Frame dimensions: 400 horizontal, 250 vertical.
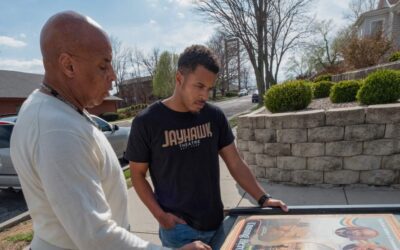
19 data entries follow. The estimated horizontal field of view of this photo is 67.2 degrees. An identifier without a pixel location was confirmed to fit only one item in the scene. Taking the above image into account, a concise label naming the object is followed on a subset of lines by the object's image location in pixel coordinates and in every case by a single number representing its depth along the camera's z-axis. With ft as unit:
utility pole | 74.31
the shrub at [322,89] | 28.22
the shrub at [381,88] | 16.25
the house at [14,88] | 86.22
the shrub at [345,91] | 20.77
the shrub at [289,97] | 19.43
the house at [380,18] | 87.30
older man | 3.24
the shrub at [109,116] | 113.19
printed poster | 4.16
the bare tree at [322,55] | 119.83
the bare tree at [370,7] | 134.41
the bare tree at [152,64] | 199.41
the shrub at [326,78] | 38.16
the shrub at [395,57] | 32.42
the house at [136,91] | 208.54
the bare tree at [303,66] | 137.12
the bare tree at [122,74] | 185.49
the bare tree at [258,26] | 68.28
